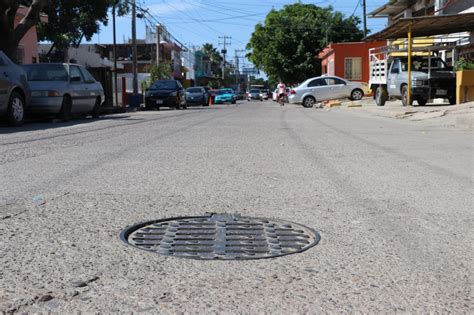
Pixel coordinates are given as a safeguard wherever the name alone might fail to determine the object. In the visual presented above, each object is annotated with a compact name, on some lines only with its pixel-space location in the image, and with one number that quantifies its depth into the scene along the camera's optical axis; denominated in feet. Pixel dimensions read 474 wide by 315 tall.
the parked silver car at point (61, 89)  49.83
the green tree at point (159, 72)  152.76
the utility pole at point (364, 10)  137.51
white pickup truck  64.75
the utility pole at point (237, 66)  505.41
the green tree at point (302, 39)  185.26
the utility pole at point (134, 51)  114.21
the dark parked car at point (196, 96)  128.57
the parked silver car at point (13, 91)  41.38
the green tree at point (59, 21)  63.52
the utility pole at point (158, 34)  169.64
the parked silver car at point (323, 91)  100.68
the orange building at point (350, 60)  145.07
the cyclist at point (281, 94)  120.67
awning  61.57
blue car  163.63
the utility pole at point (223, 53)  413.67
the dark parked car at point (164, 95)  93.81
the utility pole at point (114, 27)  117.52
